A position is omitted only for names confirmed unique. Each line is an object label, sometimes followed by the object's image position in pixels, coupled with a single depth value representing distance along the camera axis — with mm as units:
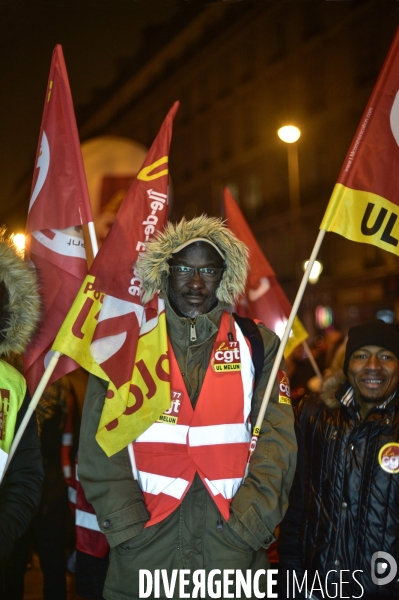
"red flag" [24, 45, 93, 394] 3896
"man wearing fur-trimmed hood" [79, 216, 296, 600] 3125
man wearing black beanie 3275
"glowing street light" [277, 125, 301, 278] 13781
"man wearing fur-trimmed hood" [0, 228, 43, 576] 2914
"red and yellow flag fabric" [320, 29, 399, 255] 3680
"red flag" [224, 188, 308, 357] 5691
